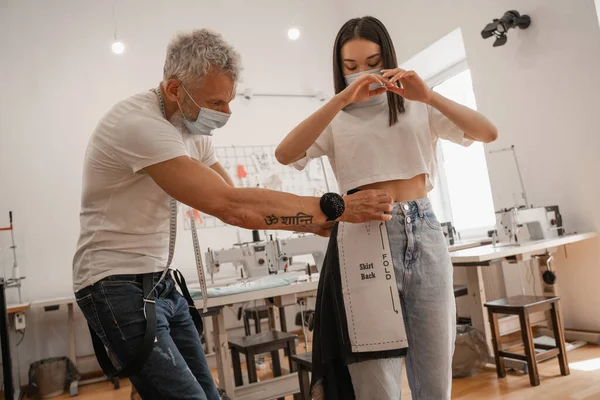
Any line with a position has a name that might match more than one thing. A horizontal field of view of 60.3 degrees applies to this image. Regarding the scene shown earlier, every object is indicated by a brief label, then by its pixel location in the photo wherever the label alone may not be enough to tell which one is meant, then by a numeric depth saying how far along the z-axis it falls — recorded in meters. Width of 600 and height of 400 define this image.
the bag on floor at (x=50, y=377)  4.46
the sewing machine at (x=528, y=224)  3.84
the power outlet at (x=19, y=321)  4.28
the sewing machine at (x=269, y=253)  3.01
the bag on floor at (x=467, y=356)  3.41
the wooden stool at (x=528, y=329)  3.14
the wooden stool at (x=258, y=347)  2.92
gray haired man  1.21
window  5.63
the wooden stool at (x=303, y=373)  2.54
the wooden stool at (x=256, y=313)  4.63
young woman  1.41
